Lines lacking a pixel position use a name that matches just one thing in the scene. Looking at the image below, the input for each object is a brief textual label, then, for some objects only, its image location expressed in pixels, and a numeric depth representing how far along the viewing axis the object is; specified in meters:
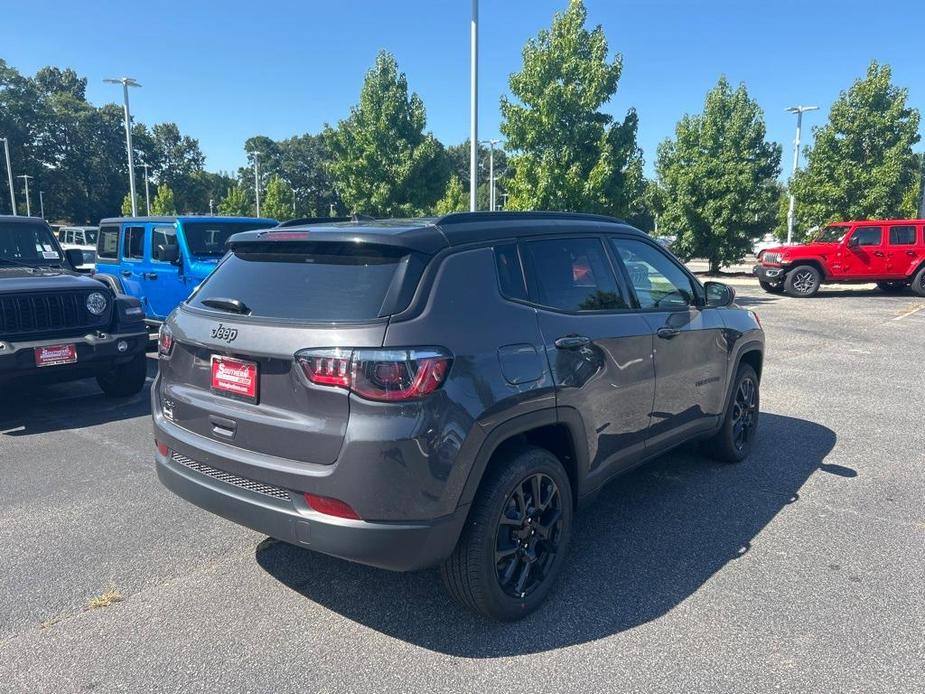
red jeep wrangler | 18.11
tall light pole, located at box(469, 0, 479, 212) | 13.71
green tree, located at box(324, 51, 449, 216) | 19.80
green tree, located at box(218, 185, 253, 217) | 50.00
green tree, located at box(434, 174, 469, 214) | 26.34
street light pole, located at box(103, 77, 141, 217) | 28.03
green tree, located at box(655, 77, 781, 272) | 23.31
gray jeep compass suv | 2.47
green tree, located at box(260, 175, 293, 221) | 42.66
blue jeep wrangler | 9.10
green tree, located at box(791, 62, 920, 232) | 22.08
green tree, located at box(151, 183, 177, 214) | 52.47
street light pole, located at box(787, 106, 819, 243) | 28.53
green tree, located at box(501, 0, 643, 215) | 15.62
